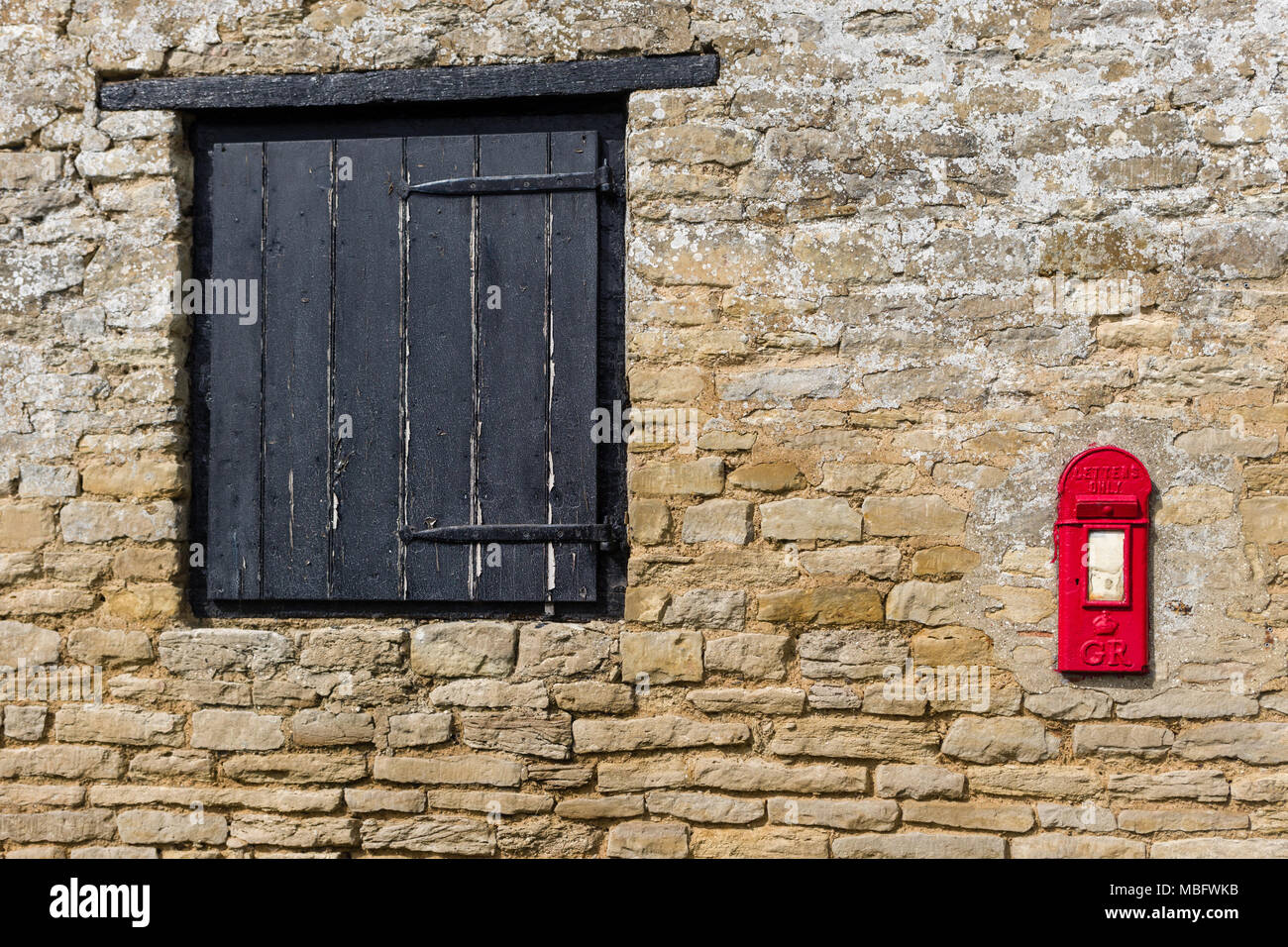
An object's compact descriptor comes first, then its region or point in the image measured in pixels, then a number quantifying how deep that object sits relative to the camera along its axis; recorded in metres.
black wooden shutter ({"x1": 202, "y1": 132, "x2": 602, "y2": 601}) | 3.04
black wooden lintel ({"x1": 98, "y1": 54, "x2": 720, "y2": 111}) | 2.97
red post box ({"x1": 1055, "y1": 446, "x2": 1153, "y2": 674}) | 2.78
